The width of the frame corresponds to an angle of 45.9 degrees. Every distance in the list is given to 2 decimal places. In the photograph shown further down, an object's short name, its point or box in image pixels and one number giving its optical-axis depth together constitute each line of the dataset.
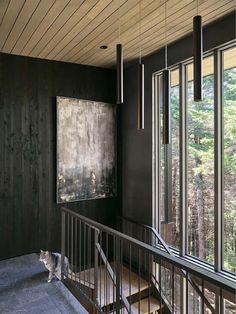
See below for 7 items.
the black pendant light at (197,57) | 1.76
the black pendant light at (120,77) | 2.28
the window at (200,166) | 3.28
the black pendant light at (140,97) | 2.25
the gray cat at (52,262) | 3.54
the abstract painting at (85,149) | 4.54
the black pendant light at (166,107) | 2.11
